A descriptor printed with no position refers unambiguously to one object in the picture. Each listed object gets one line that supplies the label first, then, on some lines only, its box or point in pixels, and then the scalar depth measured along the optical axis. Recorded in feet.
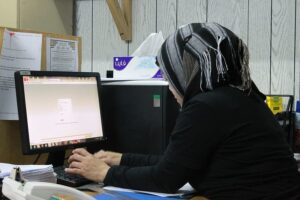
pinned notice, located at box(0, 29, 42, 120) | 5.01
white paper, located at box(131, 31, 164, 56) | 6.57
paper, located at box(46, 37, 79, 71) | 5.55
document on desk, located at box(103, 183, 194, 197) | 4.12
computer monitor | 4.61
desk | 3.62
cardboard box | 6.03
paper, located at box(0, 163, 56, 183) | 3.96
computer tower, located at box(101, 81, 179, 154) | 5.11
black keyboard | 4.45
